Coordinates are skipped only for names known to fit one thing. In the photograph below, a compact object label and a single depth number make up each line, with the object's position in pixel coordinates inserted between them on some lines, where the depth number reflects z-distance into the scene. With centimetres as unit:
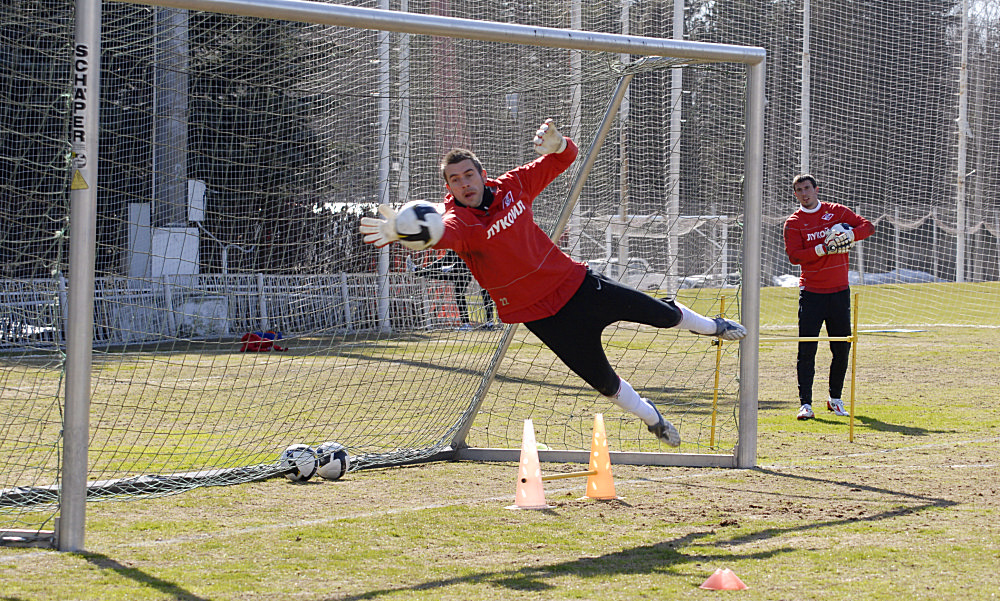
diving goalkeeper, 1210
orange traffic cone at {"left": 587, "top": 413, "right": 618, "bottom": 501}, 1365
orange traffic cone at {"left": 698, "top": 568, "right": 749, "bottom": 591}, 900
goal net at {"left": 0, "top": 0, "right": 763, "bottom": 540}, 1673
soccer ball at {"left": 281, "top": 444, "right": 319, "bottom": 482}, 1490
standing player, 2052
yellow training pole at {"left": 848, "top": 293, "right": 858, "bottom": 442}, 1757
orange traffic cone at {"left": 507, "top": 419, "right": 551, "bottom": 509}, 1304
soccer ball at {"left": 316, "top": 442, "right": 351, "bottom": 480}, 1502
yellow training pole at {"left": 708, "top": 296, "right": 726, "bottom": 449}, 1727
